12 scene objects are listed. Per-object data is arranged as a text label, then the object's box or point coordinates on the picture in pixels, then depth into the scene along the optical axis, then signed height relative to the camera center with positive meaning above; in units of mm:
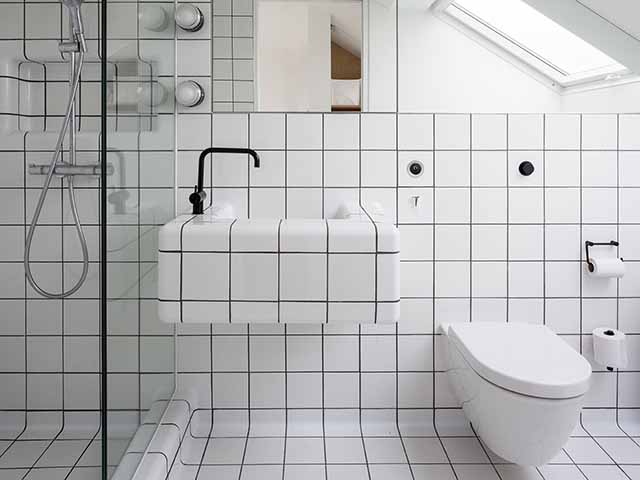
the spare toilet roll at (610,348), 2275 -433
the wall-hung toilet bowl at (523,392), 1672 -453
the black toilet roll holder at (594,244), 2338 -41
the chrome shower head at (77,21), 1452 +512
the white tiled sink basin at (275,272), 1730 -115
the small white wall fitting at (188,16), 2232 +797
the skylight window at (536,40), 2275 +737
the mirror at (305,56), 2275 +666
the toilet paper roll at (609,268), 2289 -131
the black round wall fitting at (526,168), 2320 +250
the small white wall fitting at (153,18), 1768 +672
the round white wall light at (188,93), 2258 +518
